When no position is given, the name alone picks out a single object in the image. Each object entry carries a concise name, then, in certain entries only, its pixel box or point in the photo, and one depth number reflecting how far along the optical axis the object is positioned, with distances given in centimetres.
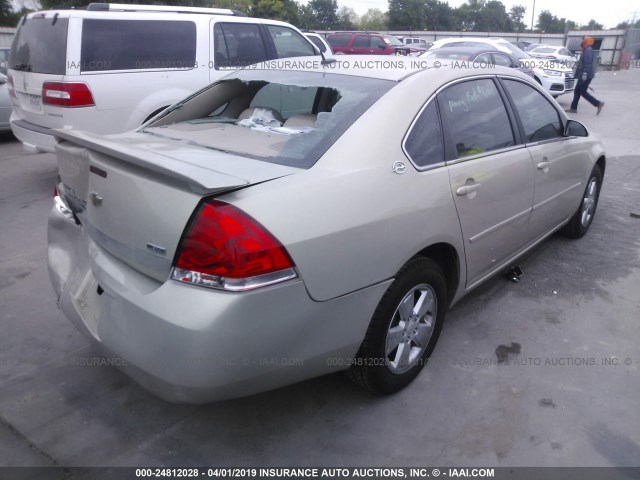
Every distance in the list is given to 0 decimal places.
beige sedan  202
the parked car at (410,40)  3657
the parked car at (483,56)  1205
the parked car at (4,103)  881
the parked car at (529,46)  2583
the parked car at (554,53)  2051
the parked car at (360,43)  2141
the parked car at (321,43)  960
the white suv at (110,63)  558
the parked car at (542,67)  1384
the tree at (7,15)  2748
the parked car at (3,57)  1088
